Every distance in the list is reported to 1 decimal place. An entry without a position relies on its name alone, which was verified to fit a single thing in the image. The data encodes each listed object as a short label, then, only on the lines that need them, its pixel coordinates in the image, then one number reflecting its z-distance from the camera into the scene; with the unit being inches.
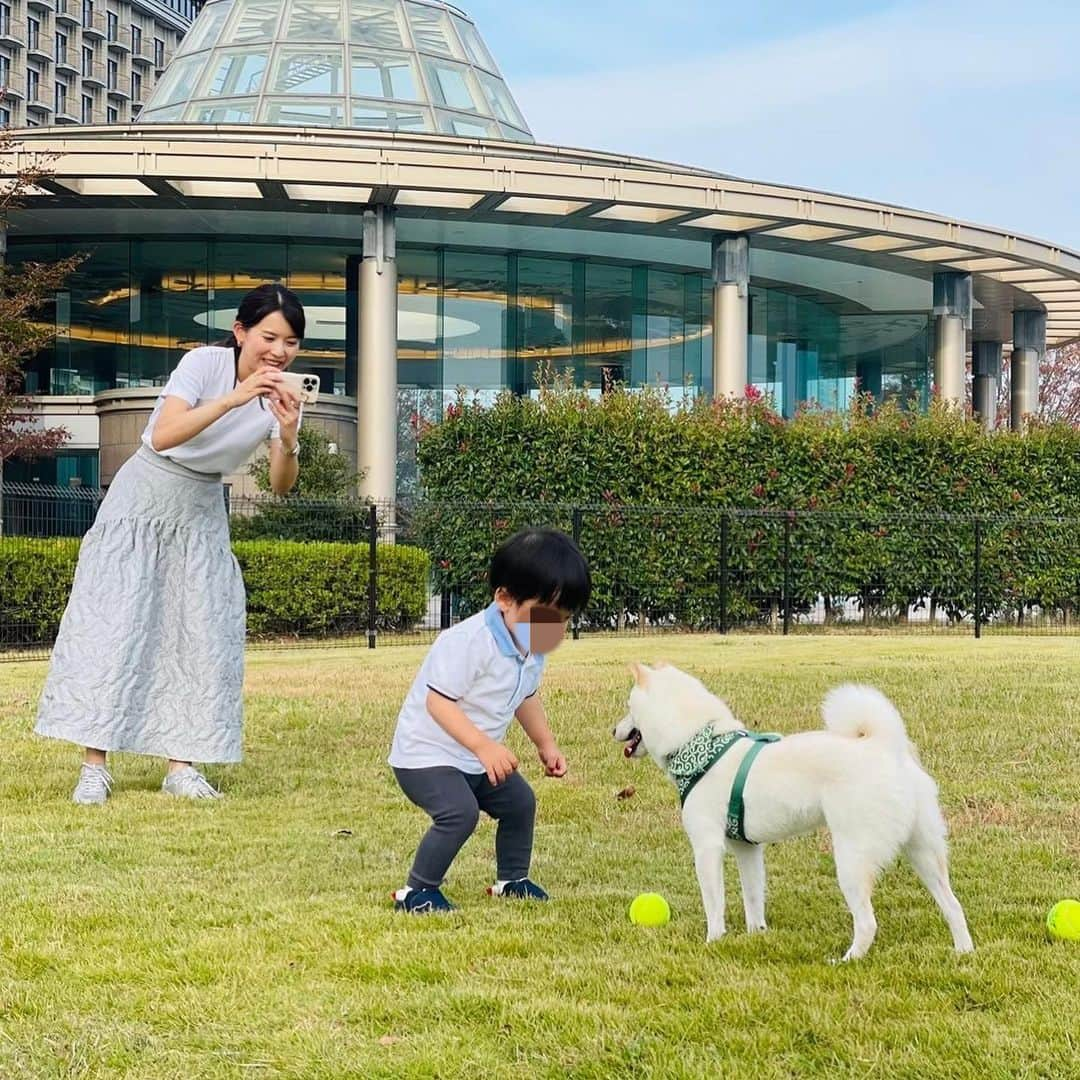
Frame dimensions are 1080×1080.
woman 254.8
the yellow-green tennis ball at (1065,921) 162.7
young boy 169.5
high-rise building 3176.7
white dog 145.5
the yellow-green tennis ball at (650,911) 169.9
